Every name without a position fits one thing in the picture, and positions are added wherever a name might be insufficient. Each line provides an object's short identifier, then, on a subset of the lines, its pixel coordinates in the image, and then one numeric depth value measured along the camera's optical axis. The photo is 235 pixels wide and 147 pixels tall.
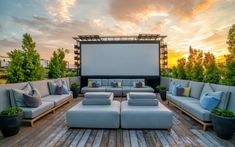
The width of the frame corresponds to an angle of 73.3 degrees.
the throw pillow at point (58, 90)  5.65
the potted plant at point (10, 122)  2.86
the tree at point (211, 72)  5.56
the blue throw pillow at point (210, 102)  3.37
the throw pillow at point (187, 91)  5.17
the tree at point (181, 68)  7.78
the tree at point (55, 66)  7.96
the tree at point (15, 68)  5.88
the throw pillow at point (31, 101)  3.69
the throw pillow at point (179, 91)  5.26
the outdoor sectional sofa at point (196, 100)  3.28
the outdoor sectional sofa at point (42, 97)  3.48
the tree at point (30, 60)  6.37
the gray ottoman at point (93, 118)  3.26
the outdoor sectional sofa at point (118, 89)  7.29
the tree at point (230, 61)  4.75
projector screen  8.80
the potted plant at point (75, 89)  7.24
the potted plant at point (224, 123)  2.69
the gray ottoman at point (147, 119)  3.22
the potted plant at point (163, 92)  6.64
